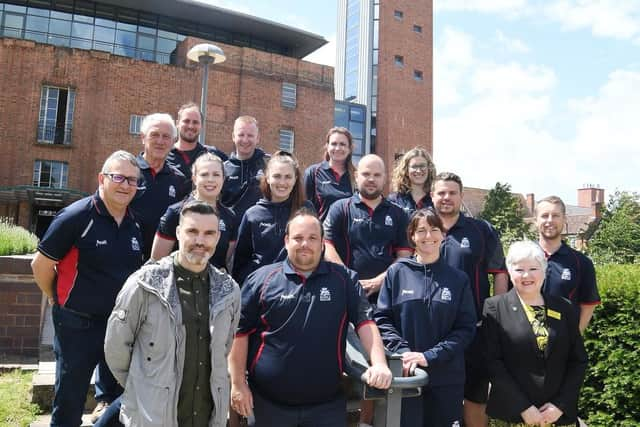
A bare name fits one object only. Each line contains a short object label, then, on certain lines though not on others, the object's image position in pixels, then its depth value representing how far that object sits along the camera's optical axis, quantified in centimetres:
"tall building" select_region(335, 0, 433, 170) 3644
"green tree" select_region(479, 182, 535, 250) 3538
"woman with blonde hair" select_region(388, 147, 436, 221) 477
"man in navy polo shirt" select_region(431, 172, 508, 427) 406
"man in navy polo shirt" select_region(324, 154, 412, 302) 425
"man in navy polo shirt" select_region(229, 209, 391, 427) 304
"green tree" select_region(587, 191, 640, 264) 2506
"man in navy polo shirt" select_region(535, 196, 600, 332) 443
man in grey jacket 282
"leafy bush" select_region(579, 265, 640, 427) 517
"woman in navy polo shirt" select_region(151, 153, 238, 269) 396
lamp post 1121
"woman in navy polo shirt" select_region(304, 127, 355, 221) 508
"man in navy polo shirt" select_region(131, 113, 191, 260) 447
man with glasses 346
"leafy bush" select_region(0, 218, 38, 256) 732
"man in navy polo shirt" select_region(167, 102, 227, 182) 521
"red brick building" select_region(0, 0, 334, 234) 2558
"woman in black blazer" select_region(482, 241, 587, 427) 355
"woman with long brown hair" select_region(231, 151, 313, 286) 406
